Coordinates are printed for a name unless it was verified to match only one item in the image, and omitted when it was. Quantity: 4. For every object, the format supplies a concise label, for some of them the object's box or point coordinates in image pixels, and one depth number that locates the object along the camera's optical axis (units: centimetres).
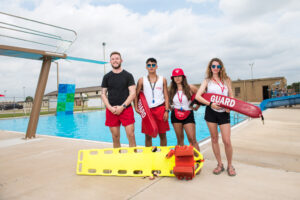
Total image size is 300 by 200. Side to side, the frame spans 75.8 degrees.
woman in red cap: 306
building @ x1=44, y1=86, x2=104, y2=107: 3453
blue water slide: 1582
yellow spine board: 288
